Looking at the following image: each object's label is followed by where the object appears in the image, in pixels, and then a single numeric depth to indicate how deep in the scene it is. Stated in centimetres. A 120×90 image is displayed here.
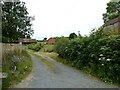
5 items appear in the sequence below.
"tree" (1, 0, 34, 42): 1355
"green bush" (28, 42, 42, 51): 2502
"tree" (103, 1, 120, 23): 1684
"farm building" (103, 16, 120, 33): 1307
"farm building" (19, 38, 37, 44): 3754
